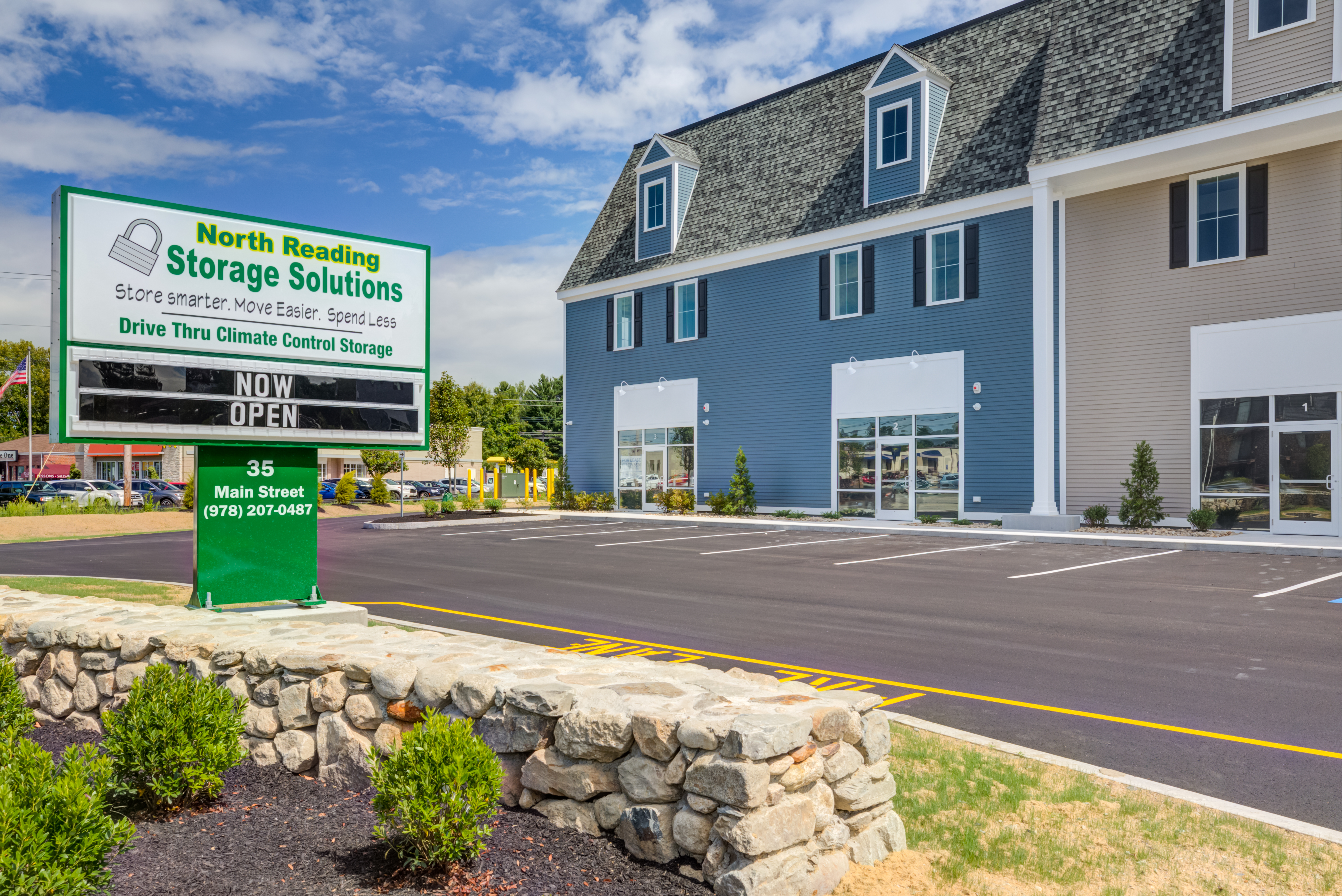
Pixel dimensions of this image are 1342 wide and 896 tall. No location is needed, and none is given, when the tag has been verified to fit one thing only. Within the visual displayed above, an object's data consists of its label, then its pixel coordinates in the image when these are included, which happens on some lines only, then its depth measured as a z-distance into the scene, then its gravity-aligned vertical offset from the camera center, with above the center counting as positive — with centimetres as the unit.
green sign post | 890 -69
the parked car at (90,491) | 4200 -168
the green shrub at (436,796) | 387 -145
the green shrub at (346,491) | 4209 -158
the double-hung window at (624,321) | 3300 +495
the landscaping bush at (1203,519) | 1956 -128
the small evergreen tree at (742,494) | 2819 -108
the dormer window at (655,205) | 3219 +897
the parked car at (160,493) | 4303 -177
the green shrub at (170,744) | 465 -148
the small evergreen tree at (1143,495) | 2045 -80
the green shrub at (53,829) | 327 -141
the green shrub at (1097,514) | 2111 -127
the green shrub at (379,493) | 4341 -171
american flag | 4059 +359
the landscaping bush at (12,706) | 568 -157
